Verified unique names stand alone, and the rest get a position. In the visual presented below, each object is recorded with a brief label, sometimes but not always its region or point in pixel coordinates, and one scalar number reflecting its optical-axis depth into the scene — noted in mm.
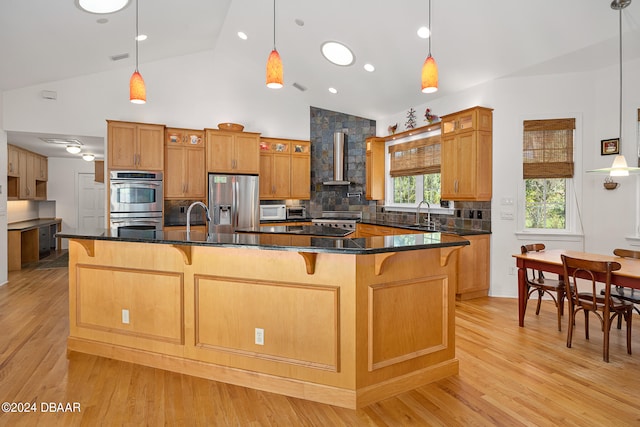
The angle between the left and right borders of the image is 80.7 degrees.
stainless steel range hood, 7312
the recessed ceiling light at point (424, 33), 4290
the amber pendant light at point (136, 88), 3182
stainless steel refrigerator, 6254
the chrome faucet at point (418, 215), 6073
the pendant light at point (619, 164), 3265
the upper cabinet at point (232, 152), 6336
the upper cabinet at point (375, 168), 7080
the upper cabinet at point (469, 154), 4926
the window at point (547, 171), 4781
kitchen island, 2387
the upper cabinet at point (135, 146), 5703
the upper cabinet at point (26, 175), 7004
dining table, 2889
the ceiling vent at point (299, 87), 6933
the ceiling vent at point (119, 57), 5468
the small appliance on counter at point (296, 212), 7258
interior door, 9406
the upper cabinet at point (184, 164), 6164
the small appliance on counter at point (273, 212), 6875
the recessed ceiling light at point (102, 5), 3798
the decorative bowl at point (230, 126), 6422
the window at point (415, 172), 6000
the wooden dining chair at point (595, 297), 2961
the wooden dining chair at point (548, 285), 3697
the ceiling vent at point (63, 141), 6404
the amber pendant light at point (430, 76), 2660
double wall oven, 5641
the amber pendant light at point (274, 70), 2820
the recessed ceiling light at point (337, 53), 5359
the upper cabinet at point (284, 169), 6977
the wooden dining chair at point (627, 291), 3153
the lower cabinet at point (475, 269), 4886
